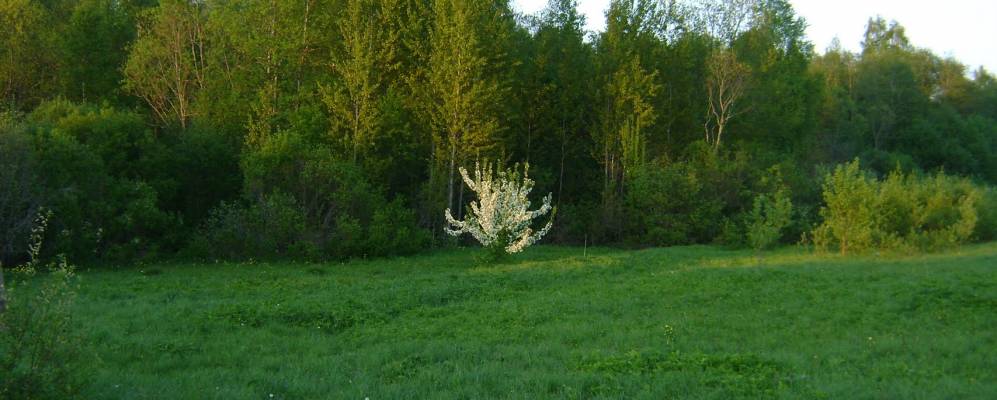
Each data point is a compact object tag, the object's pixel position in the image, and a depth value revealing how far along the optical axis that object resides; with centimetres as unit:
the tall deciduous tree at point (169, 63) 2786
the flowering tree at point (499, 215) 2064
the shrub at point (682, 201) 3002
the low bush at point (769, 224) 2409
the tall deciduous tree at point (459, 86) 2717
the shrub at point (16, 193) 1703
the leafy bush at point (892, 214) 2056
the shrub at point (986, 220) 2411
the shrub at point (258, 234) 2120
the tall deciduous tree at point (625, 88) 3200
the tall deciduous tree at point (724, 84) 3512
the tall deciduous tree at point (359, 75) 2666
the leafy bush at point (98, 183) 1858
